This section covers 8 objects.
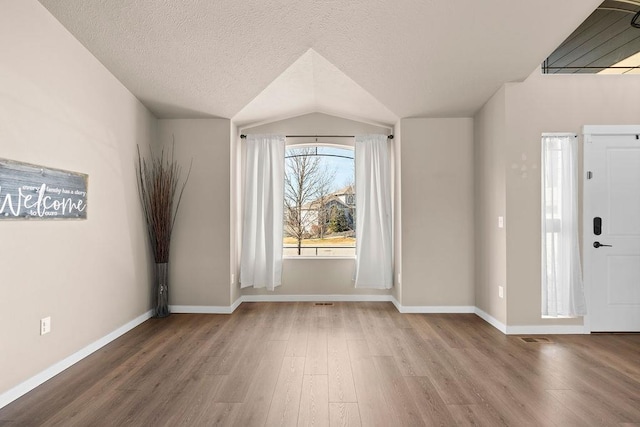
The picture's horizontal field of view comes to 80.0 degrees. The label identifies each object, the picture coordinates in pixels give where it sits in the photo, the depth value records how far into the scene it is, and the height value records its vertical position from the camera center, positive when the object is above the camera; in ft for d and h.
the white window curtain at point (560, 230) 12.69 -0.59
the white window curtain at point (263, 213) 16.98 +0.03
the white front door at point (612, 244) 12.87 -1.07
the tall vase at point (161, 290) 15.01 -3.00
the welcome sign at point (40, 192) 8.32 +0.55
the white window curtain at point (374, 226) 17.12 -0.58
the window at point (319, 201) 18.42 +0.61
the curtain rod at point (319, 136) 17.98 +3.66
